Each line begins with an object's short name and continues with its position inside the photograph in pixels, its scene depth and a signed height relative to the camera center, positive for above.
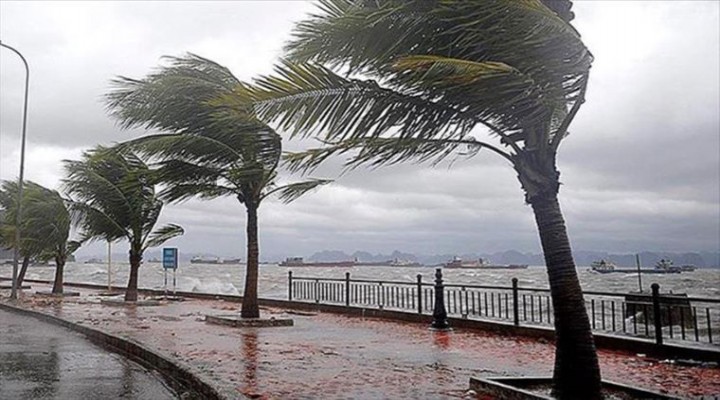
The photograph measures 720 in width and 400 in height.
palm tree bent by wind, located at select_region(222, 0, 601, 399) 6.21 +1.66
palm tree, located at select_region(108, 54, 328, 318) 15.05 +2.86
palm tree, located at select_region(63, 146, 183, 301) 22.45 +2.39
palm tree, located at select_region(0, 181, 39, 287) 28.69 +2.40
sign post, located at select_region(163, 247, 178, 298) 27.98 +0.75
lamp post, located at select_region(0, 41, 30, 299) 24.45 +2.85
